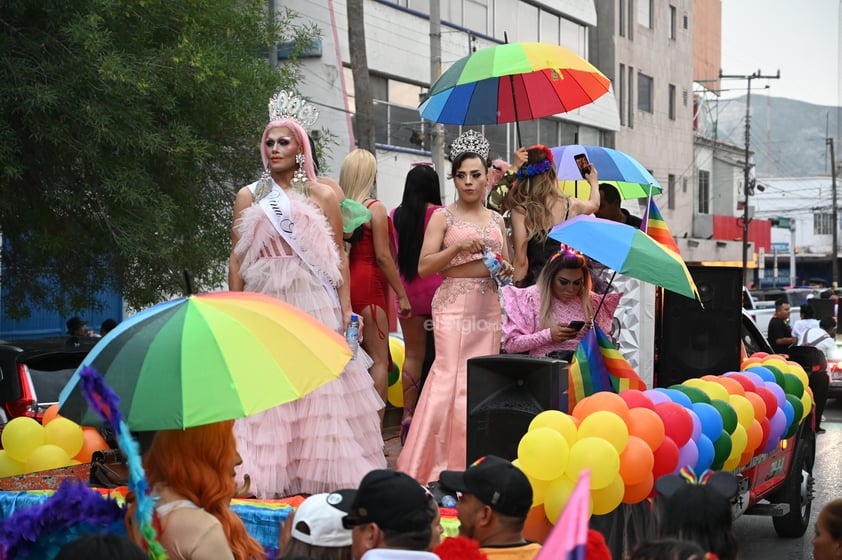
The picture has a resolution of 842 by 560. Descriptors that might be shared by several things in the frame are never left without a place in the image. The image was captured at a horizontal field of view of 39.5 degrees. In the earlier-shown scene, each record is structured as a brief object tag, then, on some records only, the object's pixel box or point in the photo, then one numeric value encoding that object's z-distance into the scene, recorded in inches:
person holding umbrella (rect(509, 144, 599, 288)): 308.8
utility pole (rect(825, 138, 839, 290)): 2874.0
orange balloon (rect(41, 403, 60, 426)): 265.9
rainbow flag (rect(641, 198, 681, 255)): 290.2
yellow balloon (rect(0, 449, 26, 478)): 246.2
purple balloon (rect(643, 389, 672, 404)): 241.1
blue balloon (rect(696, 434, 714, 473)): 242.8
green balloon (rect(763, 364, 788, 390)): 322.3
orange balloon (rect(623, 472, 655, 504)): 216.5
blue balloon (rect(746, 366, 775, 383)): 315.6
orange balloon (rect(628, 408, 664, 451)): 220.7
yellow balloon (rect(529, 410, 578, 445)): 211.6
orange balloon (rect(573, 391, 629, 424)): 220.4
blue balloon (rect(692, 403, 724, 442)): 250.1
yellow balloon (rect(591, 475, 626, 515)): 208.8
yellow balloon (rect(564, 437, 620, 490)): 205.0
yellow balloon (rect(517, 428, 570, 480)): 205.0
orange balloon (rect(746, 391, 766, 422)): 282.0
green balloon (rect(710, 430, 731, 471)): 254.4
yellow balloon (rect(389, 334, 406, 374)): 350.3
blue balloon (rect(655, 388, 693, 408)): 249.9
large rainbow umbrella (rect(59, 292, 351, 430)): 142.9
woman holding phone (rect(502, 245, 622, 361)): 282.4
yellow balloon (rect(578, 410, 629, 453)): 211.5
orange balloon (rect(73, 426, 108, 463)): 257.8
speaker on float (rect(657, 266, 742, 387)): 335.6
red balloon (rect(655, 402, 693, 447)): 232.1
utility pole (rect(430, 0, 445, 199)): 880.5
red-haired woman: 144.5
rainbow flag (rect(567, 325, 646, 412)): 266.5
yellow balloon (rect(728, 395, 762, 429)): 269.9
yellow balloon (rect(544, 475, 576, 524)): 204.8
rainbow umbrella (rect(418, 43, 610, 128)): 344.9
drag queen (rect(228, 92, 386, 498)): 241.0
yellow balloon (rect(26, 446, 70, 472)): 244.7
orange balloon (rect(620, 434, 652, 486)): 213.9
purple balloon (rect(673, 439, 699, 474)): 235.1
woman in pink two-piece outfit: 275.6
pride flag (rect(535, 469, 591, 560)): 93.5
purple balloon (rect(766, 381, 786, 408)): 303.7
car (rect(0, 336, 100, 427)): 368.2
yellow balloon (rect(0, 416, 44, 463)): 245.8
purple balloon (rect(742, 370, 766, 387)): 299.6
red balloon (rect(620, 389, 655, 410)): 231.8
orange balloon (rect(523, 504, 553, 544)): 207.9
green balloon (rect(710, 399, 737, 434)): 258.8
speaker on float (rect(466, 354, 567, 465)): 236.2
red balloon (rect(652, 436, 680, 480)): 223.5
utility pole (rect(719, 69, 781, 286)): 2178.2
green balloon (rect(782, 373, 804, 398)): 323.3
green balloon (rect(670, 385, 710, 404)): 261.6
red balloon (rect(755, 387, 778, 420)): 293.3
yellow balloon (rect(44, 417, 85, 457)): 252.2
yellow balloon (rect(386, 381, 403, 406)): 341.7
